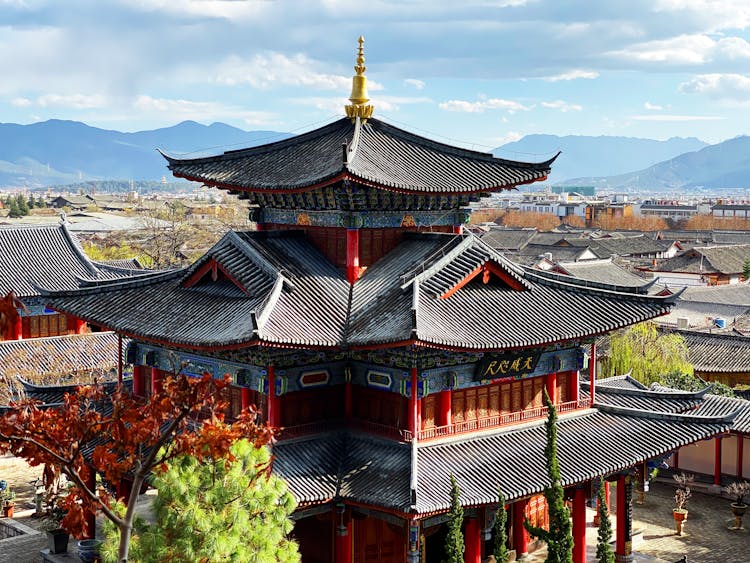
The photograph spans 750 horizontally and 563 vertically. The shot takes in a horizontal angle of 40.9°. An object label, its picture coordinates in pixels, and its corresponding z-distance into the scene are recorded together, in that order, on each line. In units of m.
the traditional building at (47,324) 44.00
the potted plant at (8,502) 32.91
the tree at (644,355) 49.19
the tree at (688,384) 41.91
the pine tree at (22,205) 186.38
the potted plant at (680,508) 33.12
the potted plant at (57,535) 26.81
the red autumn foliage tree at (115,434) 15.20
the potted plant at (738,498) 34.62
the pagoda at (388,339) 22.70
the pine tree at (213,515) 17.42
